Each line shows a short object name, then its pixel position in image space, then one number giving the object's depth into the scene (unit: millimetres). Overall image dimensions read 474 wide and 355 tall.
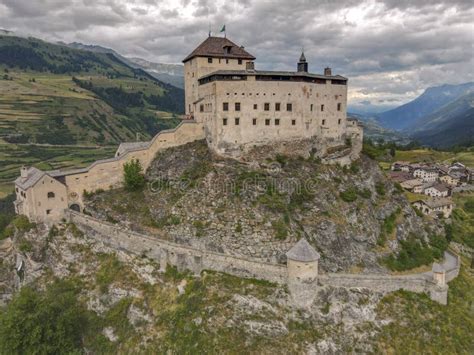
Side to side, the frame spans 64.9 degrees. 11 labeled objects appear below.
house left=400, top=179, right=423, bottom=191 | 98812
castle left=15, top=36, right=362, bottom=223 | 49000
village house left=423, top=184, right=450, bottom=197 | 97938
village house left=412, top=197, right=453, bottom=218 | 76875
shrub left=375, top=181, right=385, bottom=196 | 57031
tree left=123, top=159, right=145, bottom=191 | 51156
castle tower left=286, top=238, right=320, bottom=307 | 37906
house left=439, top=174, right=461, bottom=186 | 118000
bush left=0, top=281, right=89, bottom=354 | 38406
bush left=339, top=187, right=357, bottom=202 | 50906
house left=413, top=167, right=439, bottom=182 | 117875
